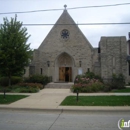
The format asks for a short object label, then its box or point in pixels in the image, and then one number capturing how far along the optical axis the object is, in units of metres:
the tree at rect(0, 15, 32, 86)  18.84
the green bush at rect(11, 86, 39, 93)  17.62
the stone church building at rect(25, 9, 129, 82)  24.41
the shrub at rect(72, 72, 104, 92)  17.33
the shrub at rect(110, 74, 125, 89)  20.41
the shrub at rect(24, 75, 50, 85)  22.17
